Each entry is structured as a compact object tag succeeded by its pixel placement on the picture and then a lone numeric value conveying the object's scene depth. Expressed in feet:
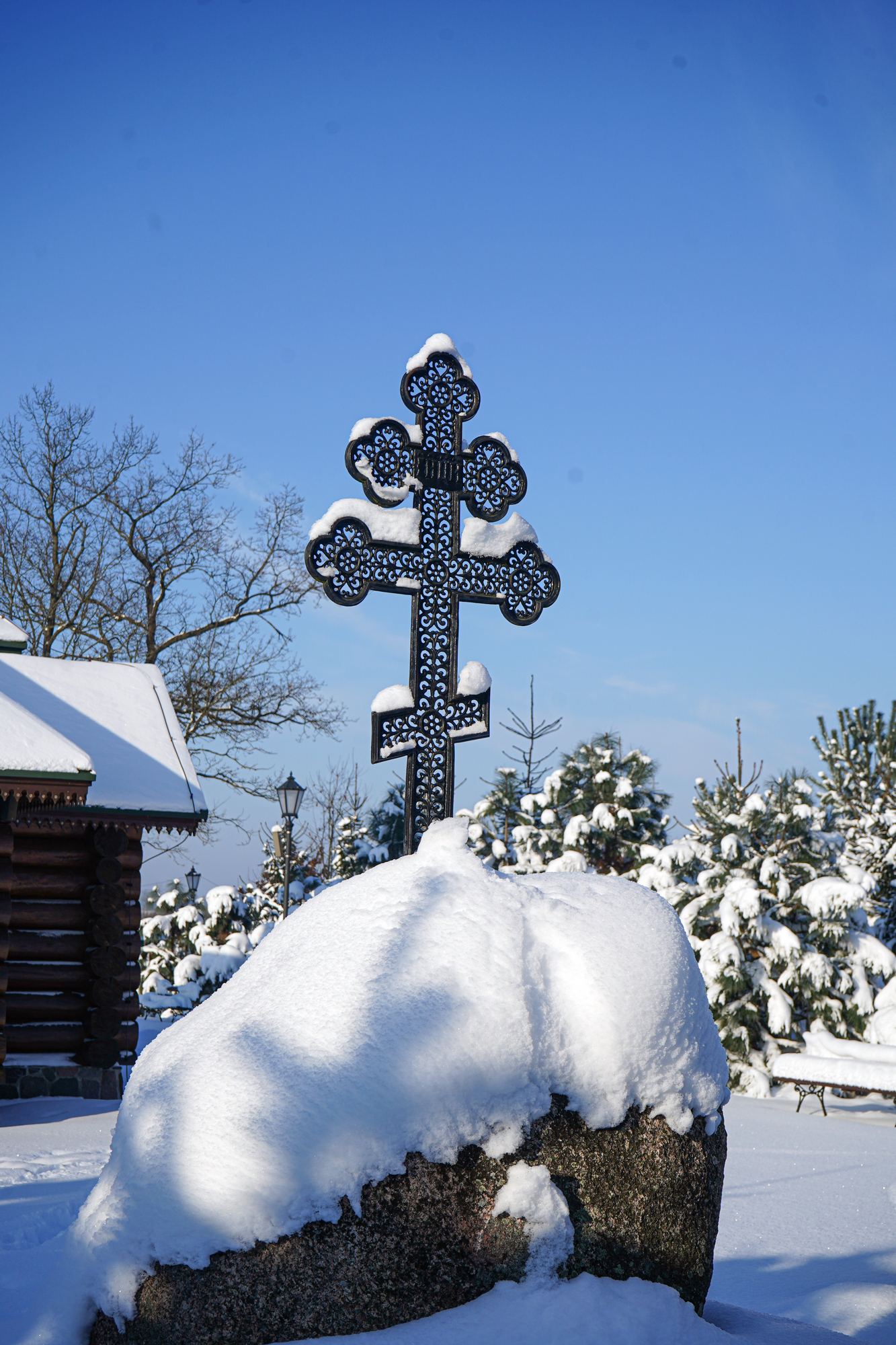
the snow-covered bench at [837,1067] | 35.24
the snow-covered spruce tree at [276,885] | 72.79
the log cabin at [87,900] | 32.68
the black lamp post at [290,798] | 45.93
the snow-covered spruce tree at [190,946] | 53.62
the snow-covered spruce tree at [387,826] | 64.69
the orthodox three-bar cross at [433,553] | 20.40
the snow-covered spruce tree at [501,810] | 65.16
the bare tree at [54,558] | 72.43
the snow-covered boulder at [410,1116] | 9.23
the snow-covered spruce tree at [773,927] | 42.75
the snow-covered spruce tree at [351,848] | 66.49
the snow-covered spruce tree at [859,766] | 80.48
